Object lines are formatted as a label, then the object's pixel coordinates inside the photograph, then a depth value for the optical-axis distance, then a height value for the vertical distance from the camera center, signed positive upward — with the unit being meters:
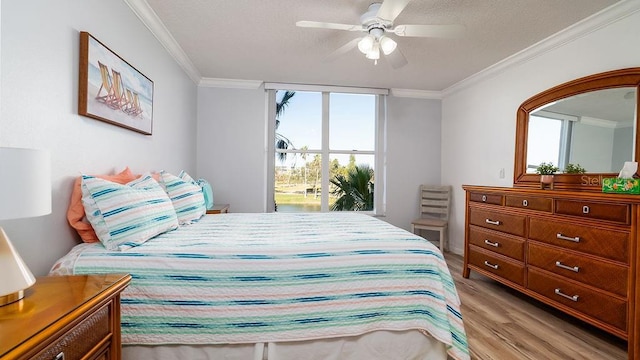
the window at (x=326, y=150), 4.50 +0.38
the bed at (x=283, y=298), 1.45 -0.64
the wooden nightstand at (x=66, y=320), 0.74 -0.42
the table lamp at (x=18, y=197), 0.79 -0.08
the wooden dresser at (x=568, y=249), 1.84 -0.54
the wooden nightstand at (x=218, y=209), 3.19 -0.42
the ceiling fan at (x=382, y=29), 2.07 +1.09
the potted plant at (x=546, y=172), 2.70 +0.07
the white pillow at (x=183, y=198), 2.26 -0.21
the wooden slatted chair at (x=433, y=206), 4.27 -0.44
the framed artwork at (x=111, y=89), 1.71 +0.55
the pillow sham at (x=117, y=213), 1.53 -0.23
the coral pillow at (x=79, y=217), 1.62 -0.26
